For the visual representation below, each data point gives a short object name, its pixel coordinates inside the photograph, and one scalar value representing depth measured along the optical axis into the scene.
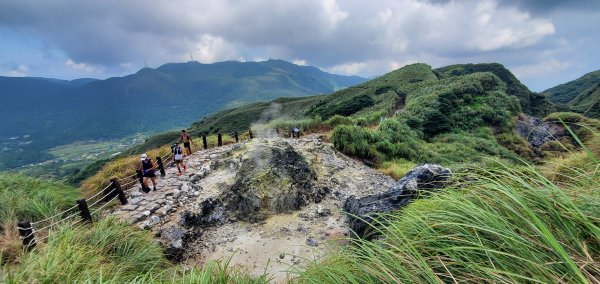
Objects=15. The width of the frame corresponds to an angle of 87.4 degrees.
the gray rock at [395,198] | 7.32
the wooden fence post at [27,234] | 4.96
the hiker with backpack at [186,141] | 15.47
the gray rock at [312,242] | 8.76
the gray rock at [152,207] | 9.02
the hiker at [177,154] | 12.41
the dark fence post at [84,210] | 6.46
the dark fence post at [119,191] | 8.91
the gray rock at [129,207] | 8.98
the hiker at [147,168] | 10.26
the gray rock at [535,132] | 25.74
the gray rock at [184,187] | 10.80
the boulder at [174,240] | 7.65
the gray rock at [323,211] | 10.55
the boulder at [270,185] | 10.42
